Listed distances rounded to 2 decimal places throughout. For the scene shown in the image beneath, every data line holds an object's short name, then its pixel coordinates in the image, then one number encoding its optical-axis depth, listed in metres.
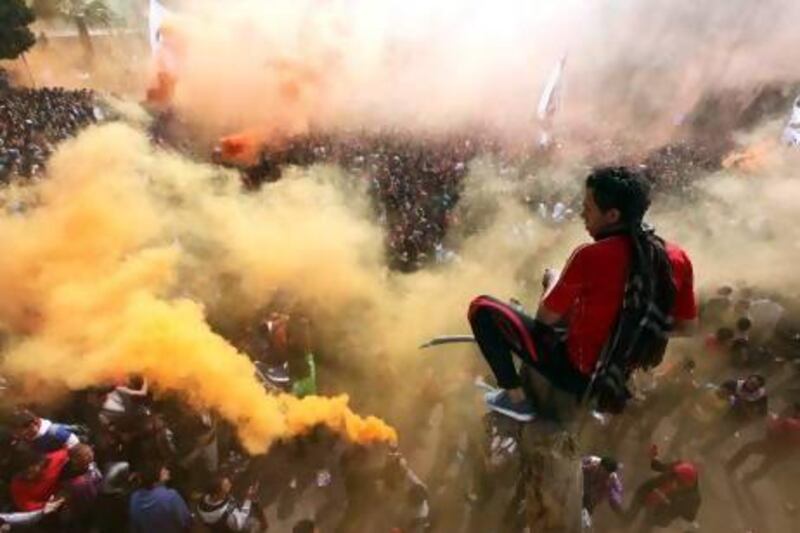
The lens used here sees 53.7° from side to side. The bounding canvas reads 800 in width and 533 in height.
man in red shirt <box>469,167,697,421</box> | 3.23
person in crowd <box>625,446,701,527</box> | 6.42
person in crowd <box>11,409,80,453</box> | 5.63
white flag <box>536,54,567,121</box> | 10.68
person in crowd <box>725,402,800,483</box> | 7.13
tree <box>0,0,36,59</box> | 18.97
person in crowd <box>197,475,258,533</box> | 5.41
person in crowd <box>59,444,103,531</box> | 5.51
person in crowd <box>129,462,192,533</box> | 5.04
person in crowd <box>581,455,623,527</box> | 6.24
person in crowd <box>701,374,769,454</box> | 7.41
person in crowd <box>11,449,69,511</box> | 5.50
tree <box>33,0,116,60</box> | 24.72
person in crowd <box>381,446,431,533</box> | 6.15
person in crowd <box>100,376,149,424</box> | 6.05
